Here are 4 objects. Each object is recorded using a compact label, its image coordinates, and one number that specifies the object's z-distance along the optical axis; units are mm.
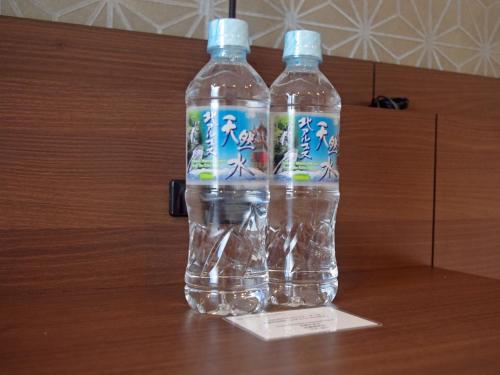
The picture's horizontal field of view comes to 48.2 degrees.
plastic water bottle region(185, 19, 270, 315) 742
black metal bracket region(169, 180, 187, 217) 940
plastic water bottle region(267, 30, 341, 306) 815
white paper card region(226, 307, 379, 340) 681
